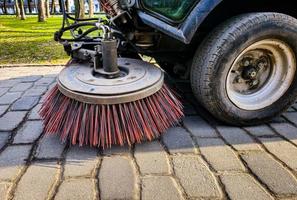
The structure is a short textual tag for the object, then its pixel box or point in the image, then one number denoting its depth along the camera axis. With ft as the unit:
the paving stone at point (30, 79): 11.41
